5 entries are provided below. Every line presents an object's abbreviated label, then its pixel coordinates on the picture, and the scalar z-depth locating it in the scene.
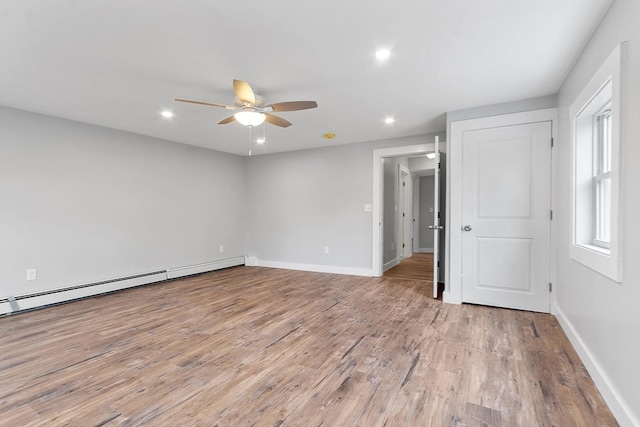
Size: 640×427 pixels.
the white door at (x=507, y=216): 3.30
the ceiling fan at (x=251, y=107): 2.53
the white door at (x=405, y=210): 7.11
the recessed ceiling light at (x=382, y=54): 2.31
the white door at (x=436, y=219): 3.85
